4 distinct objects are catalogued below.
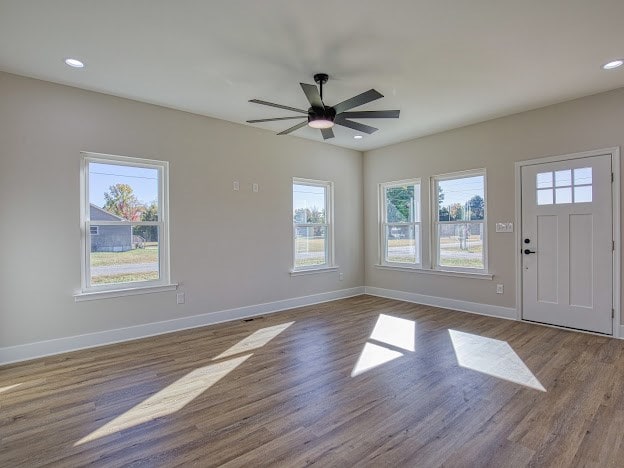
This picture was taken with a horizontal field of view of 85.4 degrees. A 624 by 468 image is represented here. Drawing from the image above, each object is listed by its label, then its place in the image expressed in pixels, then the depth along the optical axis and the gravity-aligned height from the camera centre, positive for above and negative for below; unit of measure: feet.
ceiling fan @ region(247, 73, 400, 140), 9.27 +3.78
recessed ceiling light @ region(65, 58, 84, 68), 10.13 +5.26
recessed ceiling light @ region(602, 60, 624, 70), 10.38 +5.20
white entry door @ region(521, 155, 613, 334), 12.90 -0.49
